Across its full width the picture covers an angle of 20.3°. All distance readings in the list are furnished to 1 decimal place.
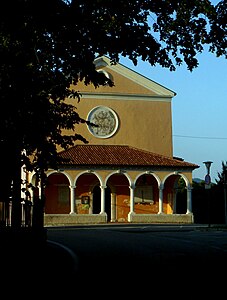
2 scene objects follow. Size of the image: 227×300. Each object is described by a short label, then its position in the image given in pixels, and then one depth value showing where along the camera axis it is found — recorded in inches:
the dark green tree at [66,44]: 503.6
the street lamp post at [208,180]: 1471.3
